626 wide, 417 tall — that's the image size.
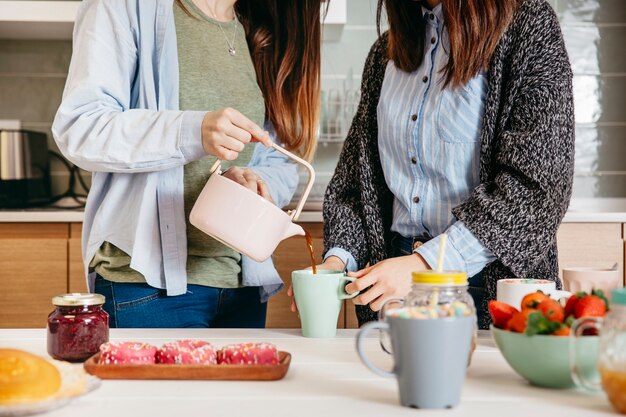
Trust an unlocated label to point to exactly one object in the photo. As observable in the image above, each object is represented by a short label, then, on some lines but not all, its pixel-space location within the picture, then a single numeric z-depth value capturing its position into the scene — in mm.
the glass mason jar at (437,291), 791
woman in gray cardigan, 1188
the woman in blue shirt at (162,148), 1265
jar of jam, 921
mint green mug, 1102
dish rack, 2887
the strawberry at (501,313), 854
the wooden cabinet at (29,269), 2375
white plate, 676
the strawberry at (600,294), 822
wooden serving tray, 816
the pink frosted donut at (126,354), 843
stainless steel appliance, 2574
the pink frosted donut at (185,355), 841
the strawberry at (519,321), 810
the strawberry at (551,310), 804
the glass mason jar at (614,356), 677
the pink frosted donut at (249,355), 841
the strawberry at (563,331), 780
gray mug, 708
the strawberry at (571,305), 821
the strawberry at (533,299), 844
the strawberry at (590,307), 798
